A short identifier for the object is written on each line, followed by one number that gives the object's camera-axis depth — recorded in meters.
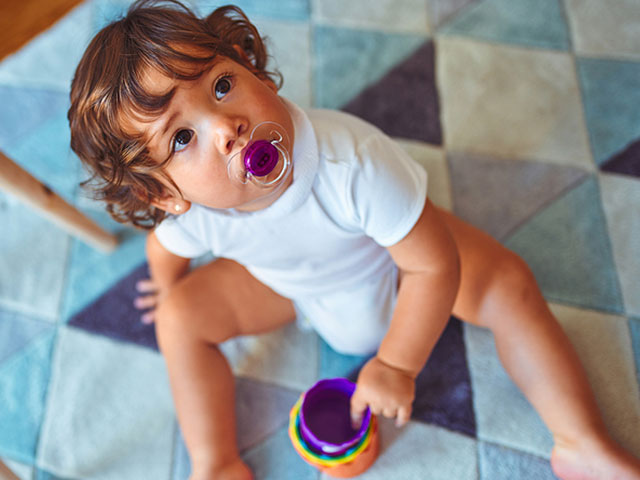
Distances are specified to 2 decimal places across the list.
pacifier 0.53
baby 0.53
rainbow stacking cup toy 0.67
